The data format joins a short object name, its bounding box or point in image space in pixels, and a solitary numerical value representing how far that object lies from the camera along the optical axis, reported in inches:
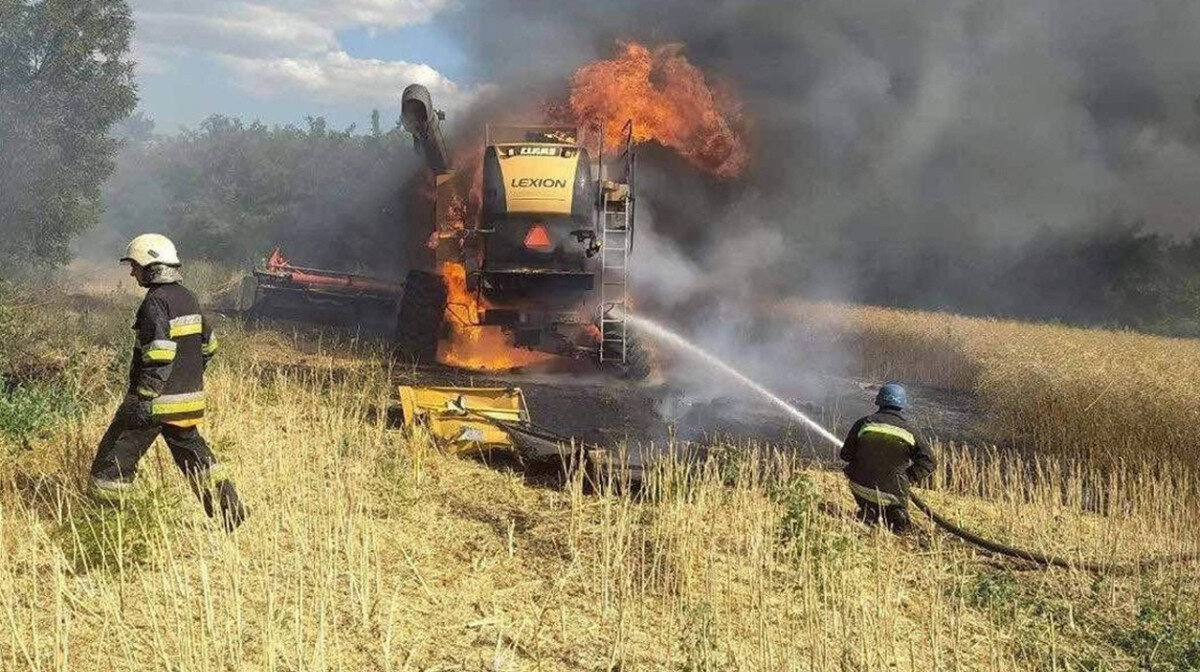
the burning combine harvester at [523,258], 463.2
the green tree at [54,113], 868.6
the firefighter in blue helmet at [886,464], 269.4
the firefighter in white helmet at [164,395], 196.4
